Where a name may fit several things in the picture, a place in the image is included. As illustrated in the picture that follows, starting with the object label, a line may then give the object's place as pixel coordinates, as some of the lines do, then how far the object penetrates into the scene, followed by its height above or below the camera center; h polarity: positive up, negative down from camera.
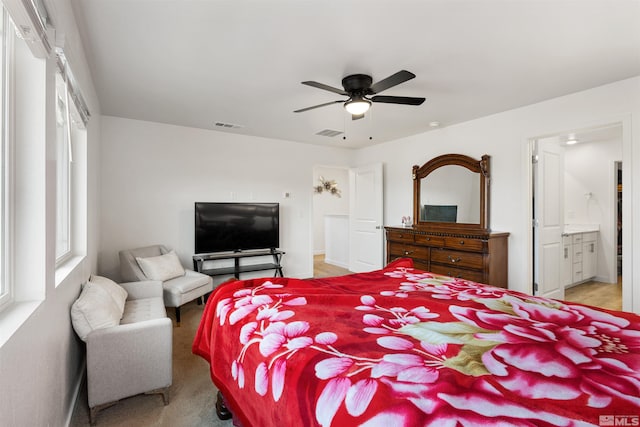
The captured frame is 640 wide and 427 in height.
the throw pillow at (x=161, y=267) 3.47 -0.63
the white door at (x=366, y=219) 5.53 -0.14
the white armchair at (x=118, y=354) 1.85 -0.88
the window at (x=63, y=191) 2.15 +0.16
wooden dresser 3.62 -0.53
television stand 4.35 -0.77
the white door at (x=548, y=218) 3.80 -0.08
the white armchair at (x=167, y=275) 3.35 -0.72
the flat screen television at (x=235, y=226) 4.36 -0.21
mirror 4.10 +0.28
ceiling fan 2.64 +1.04
